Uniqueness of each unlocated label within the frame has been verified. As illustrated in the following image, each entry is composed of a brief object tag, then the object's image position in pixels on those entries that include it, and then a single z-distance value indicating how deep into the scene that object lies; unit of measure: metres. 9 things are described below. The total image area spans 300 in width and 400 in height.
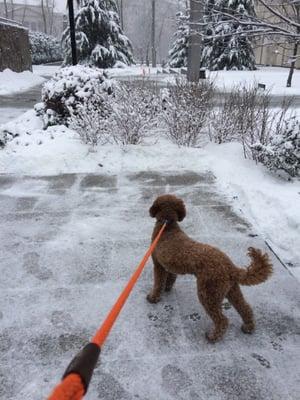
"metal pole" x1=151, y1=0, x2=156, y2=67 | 33.65
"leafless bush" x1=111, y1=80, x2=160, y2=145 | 7.09
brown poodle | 2.43
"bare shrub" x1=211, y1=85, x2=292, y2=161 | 6.39
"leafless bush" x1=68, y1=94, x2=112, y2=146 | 7.11
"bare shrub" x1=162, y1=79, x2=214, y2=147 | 7.03
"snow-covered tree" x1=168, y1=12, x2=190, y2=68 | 29.21
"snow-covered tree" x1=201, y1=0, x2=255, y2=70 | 24.20
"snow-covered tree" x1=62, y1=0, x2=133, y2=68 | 23.83
